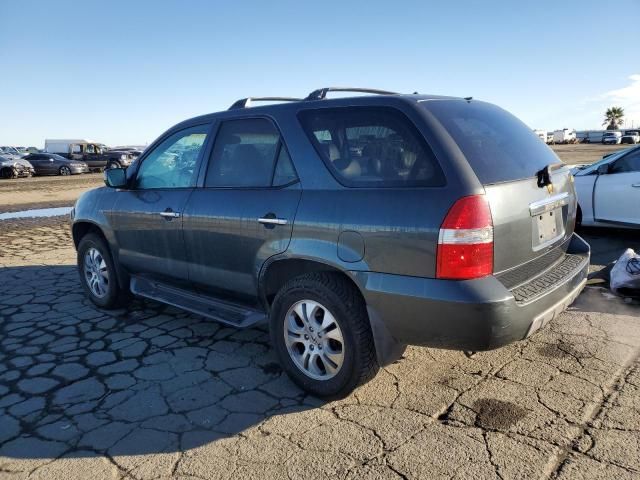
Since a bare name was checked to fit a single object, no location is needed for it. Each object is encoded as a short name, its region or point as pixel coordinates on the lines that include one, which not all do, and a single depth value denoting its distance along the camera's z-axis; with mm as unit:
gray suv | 2594
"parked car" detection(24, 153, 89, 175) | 30016
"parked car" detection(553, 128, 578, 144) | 71625
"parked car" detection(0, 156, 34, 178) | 27266
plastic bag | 4637
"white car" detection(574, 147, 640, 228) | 6785
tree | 104344
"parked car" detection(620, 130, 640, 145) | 57438
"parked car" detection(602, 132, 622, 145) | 58625
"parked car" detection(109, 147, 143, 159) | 34712
